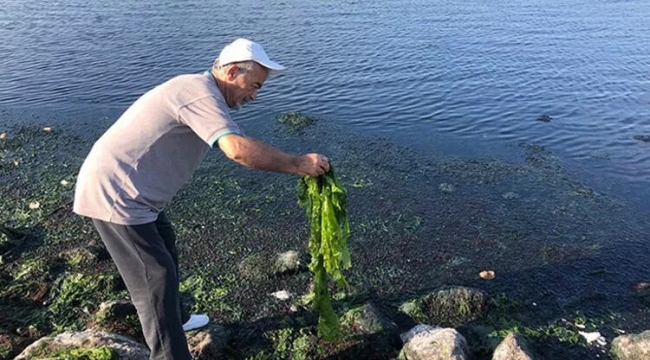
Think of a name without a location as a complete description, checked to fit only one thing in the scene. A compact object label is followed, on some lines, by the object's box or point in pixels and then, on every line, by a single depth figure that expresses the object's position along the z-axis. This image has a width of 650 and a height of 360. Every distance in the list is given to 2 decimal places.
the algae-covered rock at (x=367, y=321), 5.89
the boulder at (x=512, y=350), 5.36
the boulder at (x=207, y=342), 5.33
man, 3.71
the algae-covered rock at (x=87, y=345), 4.87
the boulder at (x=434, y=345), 5.37
